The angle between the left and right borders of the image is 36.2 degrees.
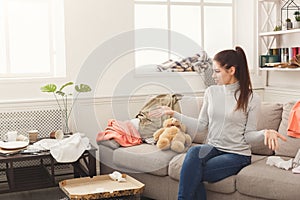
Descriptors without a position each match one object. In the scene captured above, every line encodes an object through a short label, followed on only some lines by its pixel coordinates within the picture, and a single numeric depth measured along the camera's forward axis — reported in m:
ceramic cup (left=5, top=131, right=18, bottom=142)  3.66
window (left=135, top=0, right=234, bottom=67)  4.66
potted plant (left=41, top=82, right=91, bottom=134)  3.95
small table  3.38
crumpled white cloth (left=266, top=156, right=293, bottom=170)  2.94
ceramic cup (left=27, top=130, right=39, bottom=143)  3.76
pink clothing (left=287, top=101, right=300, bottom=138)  3.22
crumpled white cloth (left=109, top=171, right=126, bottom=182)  3.36
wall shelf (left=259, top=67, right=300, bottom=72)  4.25
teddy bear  3.45
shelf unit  4.67
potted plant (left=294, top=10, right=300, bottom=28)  4.23
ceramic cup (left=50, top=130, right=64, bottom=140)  3.77
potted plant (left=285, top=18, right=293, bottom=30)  4.32
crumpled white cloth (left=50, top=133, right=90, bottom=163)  3.42
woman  2.90
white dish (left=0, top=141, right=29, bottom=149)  3.44
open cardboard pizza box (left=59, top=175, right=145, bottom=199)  3.08
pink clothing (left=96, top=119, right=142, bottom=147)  3.73
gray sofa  2.78
